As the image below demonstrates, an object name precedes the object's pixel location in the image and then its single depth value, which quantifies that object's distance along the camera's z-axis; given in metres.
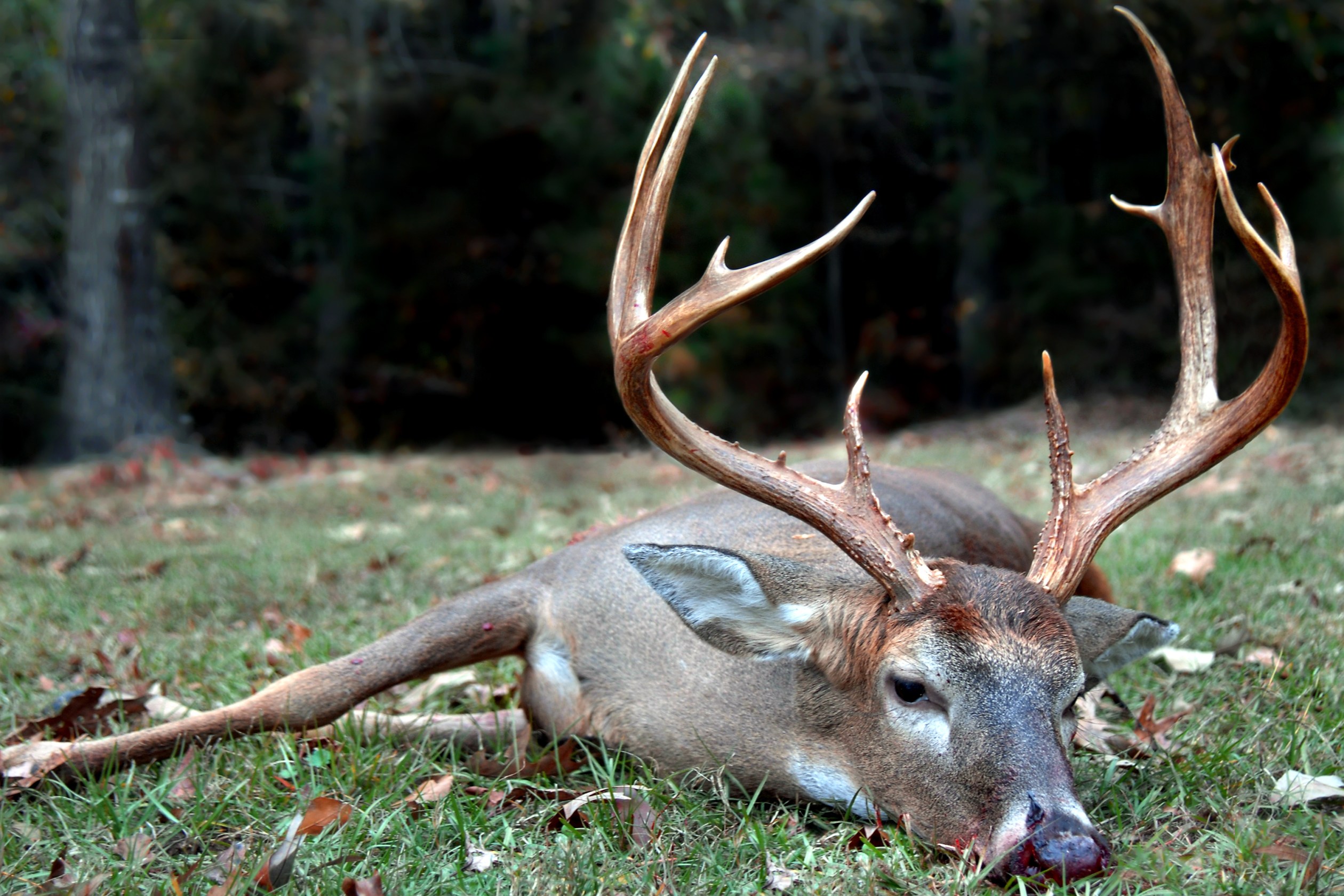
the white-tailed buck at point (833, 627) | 2.26
